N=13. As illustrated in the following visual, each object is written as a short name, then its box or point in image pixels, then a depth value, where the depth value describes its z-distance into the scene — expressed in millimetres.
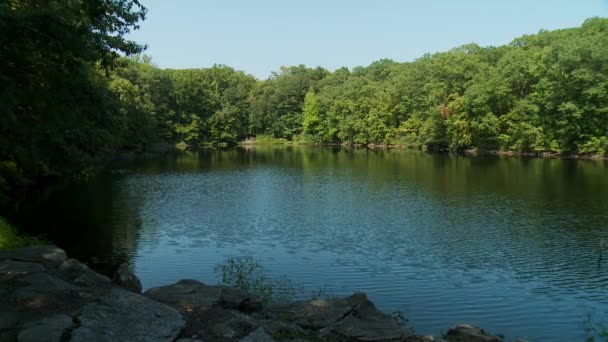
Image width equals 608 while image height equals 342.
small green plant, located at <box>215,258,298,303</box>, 12548
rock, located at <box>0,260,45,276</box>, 8736
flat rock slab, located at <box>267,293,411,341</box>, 8484
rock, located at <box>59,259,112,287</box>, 9305
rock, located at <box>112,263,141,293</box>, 10163
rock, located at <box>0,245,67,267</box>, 9898
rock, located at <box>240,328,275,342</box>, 7023
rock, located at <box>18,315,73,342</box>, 6441
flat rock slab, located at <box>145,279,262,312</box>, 8977
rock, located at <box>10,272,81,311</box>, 7531
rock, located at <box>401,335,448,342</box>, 8270
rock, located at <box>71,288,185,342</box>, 6707
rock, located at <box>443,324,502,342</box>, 8906
